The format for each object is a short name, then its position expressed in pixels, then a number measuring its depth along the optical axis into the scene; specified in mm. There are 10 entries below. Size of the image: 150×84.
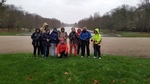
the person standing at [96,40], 6784
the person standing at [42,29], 6935
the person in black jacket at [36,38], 6717
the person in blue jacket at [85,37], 7002
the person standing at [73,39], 7108
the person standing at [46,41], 6780
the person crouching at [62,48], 6694
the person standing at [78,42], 7177
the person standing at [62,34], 6912
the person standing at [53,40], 6935
